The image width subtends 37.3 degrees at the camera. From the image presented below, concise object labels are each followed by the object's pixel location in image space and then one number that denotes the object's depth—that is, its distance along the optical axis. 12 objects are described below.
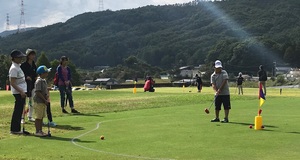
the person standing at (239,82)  36.54
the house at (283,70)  142.70
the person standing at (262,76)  31.62
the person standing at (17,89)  12.69
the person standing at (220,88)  15.67
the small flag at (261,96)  14.60
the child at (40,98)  12.50
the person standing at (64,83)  18.72
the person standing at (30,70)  14.46
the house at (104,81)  112.68
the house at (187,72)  132.98
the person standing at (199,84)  40.45
